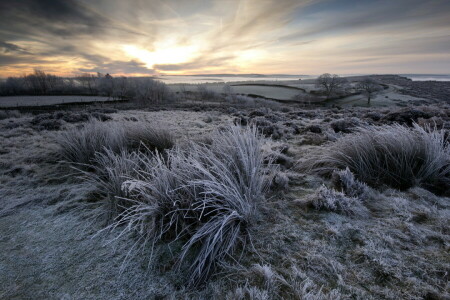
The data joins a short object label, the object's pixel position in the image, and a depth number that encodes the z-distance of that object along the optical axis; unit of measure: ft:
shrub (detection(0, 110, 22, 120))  46.19
